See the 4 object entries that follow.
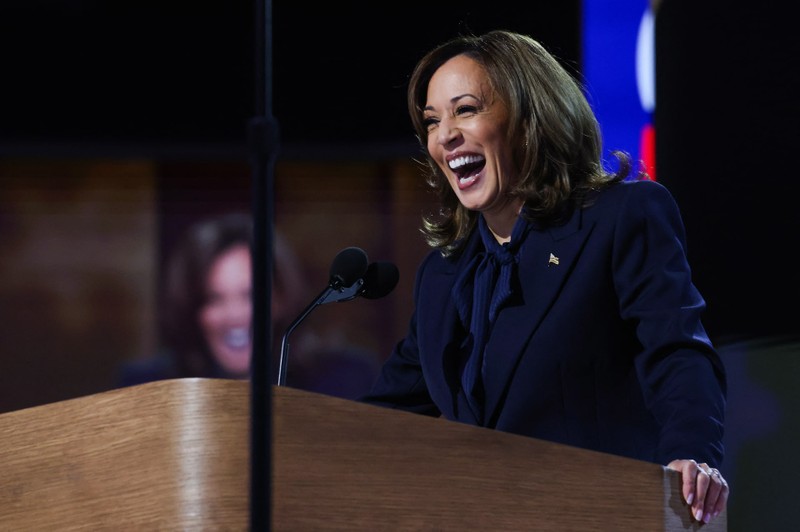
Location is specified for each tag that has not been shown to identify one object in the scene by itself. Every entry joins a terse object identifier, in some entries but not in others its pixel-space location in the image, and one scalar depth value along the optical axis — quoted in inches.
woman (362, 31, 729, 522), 273.8
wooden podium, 261.0
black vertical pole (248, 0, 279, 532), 257.0
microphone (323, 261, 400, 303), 280.2
